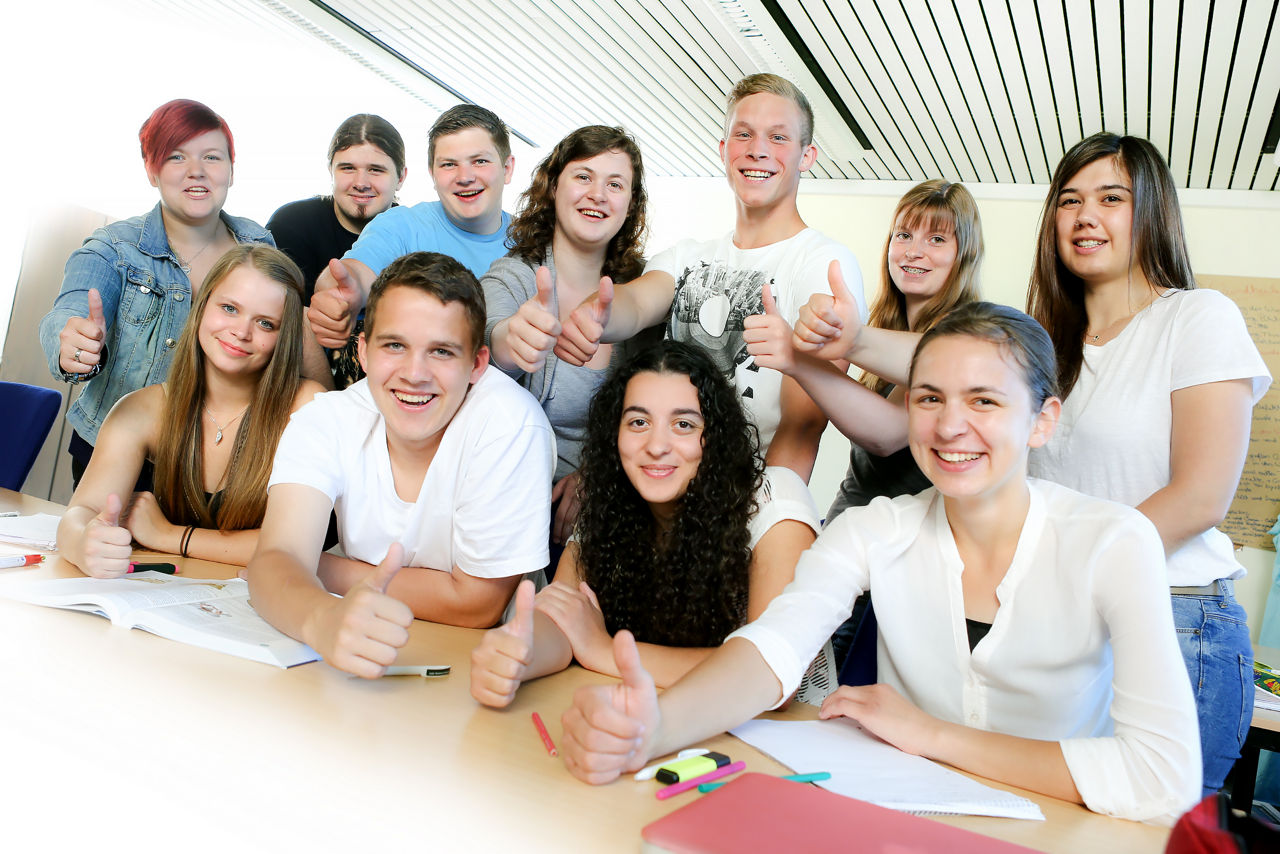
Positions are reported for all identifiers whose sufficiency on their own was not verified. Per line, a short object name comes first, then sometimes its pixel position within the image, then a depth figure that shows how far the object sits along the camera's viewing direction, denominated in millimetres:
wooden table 854
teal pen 1030
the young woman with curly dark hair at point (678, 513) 1688
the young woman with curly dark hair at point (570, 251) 2104
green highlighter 1003
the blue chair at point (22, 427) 3037
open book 1339
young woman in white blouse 1089
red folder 807
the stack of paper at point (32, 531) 1931
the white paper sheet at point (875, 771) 1007
